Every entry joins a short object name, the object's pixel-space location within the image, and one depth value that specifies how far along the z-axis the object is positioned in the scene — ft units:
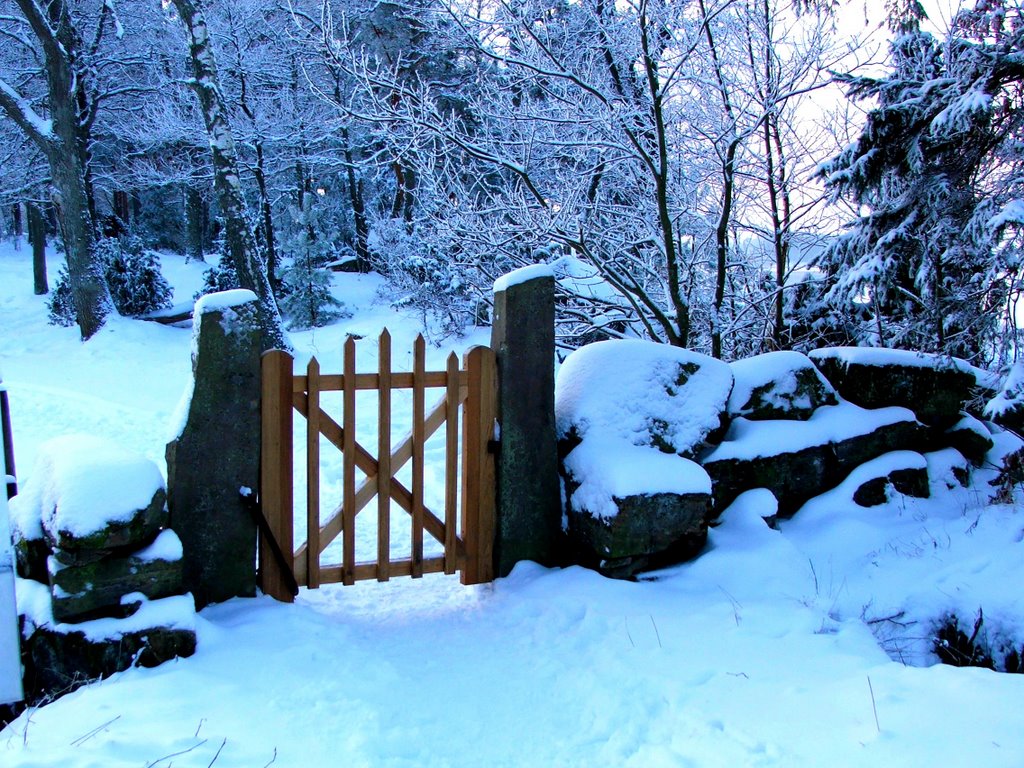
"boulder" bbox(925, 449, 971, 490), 18.78
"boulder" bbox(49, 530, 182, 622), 11.28
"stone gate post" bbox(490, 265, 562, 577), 14.98
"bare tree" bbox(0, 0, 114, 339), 46.60
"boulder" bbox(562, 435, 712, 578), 14.28
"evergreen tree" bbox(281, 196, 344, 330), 52.70
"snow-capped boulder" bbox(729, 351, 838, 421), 18.02
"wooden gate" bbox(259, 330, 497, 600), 13.65
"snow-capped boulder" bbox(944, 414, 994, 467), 19.76
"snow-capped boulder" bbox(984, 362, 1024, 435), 15.39
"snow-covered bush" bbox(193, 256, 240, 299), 54.49
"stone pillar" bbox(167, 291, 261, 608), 13.05
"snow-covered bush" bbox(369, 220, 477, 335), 43.62
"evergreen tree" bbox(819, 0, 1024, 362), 17.16
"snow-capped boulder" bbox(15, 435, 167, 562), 11.16
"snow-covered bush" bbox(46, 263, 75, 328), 57.31
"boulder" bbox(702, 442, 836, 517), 16.69
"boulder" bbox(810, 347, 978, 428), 19.19
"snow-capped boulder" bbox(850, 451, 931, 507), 17.67
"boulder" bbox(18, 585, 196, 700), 11.14
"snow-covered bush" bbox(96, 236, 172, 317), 56.13
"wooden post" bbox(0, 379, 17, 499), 10.53
